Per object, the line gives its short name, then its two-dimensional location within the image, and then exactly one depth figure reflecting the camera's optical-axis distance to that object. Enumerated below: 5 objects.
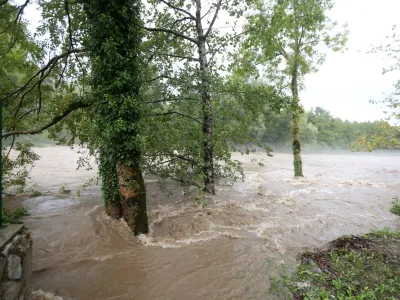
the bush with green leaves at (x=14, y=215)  7.52
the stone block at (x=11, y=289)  2.94
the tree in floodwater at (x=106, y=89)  5.74
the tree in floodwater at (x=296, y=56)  11.40
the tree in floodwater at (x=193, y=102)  8.00
